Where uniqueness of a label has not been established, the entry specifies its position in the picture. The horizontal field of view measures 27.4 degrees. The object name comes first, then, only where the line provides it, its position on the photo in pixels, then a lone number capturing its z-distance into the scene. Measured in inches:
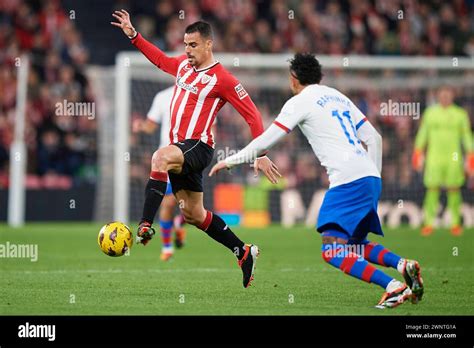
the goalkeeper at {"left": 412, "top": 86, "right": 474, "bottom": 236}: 668.7
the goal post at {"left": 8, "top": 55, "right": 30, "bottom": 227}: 748.6
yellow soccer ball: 350.0
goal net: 762.8
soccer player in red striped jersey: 358.9
